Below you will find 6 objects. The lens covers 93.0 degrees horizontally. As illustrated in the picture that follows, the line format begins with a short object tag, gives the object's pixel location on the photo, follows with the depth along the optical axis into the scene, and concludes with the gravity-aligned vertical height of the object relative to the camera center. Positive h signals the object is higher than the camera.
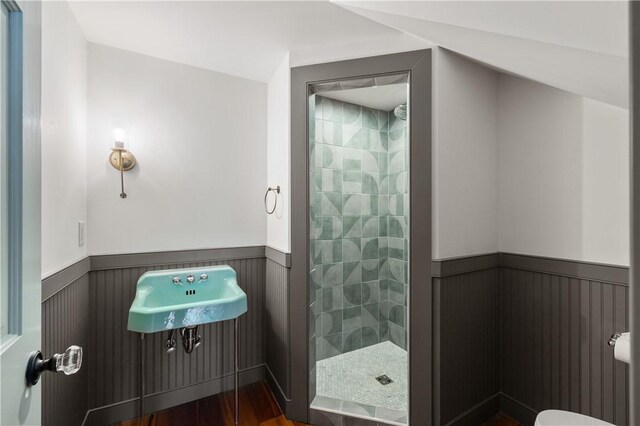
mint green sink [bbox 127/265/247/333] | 1.52 -0.50
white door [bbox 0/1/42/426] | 0.62 +0.01
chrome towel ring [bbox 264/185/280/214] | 2.12 +0.12
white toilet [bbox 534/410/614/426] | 1.33 -0.92
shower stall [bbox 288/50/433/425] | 1.70 -0.22
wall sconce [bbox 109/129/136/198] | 1.80 +0.34
